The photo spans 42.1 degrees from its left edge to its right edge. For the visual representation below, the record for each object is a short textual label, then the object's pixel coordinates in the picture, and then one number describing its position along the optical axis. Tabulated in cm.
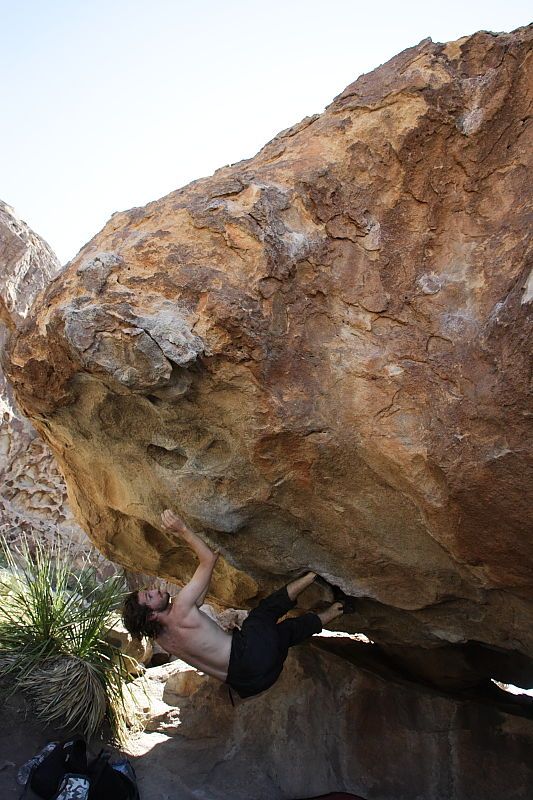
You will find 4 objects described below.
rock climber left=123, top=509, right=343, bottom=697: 346
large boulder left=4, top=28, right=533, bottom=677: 267
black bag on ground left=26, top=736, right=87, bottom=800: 352
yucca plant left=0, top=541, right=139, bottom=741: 443
